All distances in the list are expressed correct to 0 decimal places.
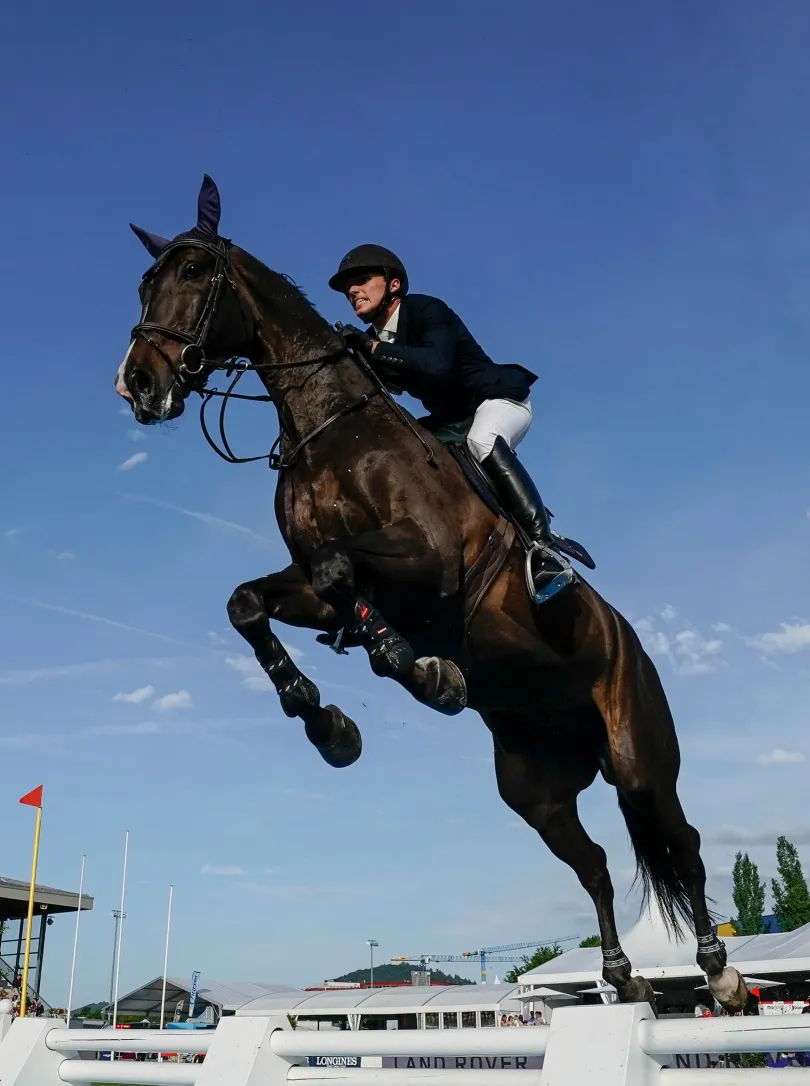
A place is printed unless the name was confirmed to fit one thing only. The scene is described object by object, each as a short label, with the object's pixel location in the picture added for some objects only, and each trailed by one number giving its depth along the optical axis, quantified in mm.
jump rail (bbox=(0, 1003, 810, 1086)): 2594
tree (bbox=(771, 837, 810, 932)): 48156
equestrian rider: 4867
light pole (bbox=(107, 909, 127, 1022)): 27641
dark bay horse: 4484
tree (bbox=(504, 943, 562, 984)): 81750
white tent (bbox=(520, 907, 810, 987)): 17516
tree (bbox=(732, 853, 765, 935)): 52906
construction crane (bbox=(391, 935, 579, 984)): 51188
